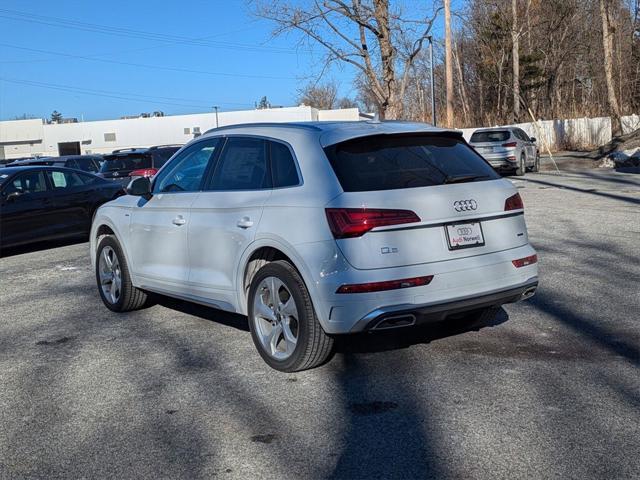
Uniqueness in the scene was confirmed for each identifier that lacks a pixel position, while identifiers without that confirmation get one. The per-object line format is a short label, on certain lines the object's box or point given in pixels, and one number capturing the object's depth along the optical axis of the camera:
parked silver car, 22.47
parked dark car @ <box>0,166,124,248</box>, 12.15
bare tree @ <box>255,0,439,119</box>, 22.34
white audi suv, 4.50
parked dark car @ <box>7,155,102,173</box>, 20.86
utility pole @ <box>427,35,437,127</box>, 32.68
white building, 63.38
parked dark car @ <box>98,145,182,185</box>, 17.41
